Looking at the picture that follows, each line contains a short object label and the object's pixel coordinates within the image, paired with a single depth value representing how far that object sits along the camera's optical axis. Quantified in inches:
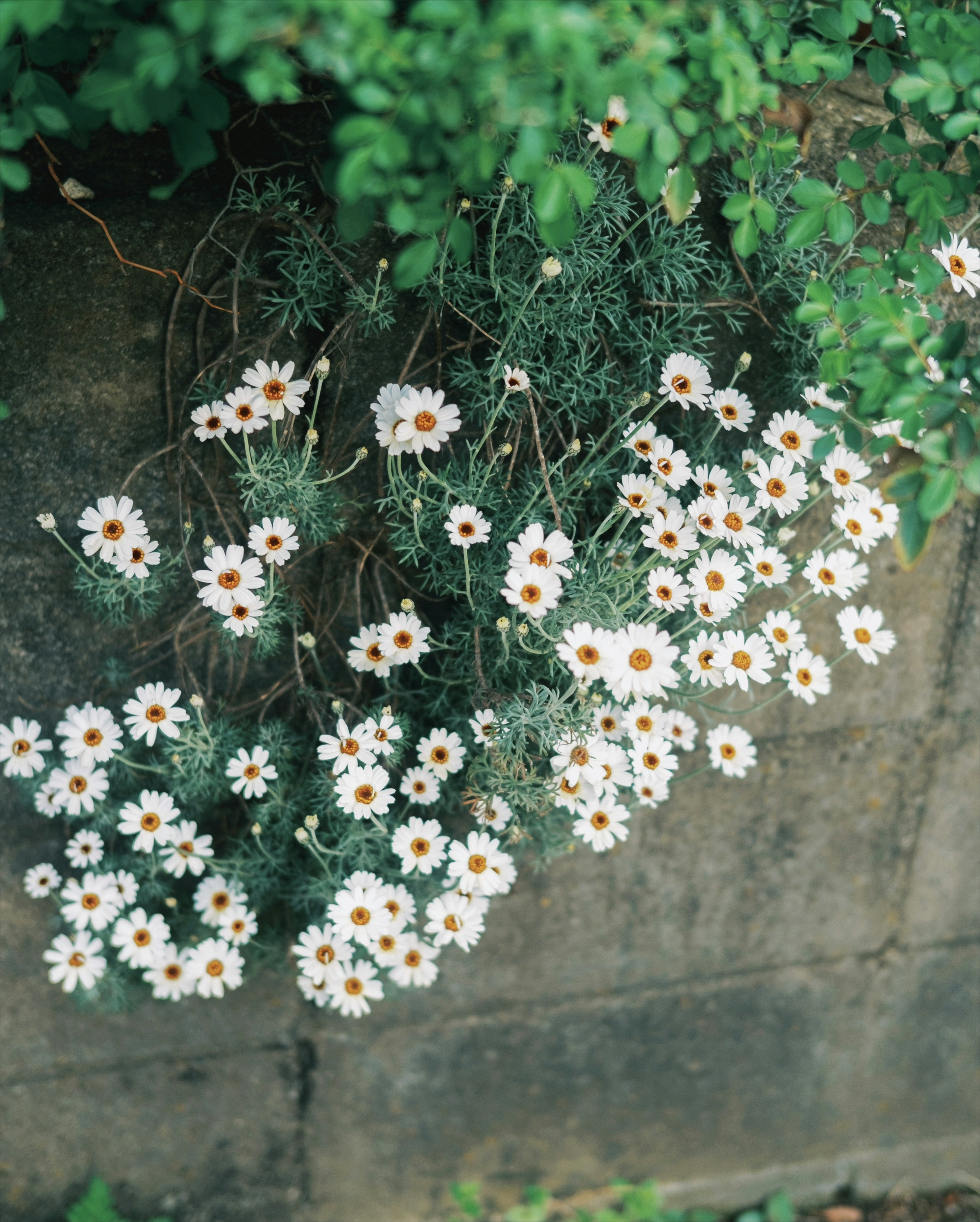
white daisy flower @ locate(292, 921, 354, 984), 48.4
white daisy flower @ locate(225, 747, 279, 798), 47.3
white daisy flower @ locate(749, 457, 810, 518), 46.5
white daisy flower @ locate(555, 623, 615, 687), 43.8
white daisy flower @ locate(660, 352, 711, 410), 46.4
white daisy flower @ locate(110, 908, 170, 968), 48.9
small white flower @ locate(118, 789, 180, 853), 47.6
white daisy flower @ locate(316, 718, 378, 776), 46.5
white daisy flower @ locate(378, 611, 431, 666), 46.9
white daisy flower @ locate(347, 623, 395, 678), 47.3
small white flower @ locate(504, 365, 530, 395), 45.6
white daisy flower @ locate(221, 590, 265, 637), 46.0
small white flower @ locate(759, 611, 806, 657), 47.4
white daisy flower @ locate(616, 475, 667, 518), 46.0
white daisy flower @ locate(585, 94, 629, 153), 45.1
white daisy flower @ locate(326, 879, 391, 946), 47.1
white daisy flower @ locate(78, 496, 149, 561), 45.7
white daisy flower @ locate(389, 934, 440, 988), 49.0
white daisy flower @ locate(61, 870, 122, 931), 48.6
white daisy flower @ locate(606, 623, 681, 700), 44.2
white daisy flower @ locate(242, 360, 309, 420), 45.8
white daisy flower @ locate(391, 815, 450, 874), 47.5
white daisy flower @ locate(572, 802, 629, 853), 48.0
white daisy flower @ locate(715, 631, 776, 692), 46.3
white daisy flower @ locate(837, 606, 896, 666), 48.3
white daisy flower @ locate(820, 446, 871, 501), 47.3
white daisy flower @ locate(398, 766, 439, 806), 48.0
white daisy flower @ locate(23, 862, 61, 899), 49.6
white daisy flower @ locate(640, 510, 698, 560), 45.6
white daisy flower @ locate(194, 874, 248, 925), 49.2
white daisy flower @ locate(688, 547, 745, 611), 45.8
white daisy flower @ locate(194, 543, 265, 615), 45.7
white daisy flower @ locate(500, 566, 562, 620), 44.6
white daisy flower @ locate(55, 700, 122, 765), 47.3
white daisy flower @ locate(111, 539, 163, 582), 45.9
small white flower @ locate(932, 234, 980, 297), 46.6
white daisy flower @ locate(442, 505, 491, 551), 45.8
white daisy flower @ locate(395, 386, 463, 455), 45.3
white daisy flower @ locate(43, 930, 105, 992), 49.1
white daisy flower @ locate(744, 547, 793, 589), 46.8
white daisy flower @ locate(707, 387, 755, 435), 46.6
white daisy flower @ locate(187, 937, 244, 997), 49.3
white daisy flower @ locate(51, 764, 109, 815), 47.6
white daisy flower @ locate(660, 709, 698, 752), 49.0
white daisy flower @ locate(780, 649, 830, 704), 47.7
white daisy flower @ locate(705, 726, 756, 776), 49.8
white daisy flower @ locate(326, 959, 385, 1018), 48.9
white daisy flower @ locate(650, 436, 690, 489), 46.4
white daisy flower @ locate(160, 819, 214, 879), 48.0
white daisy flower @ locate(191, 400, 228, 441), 46.5
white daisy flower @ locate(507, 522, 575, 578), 44.9
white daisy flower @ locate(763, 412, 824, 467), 47.0
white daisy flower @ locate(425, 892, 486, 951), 48.0
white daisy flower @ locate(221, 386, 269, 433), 45.8
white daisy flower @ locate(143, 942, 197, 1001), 49.5
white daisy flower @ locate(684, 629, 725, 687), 46.5
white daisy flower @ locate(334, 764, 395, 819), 46.4
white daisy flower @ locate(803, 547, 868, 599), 47.0
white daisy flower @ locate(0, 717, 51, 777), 47.7
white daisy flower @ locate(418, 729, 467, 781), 47.7
